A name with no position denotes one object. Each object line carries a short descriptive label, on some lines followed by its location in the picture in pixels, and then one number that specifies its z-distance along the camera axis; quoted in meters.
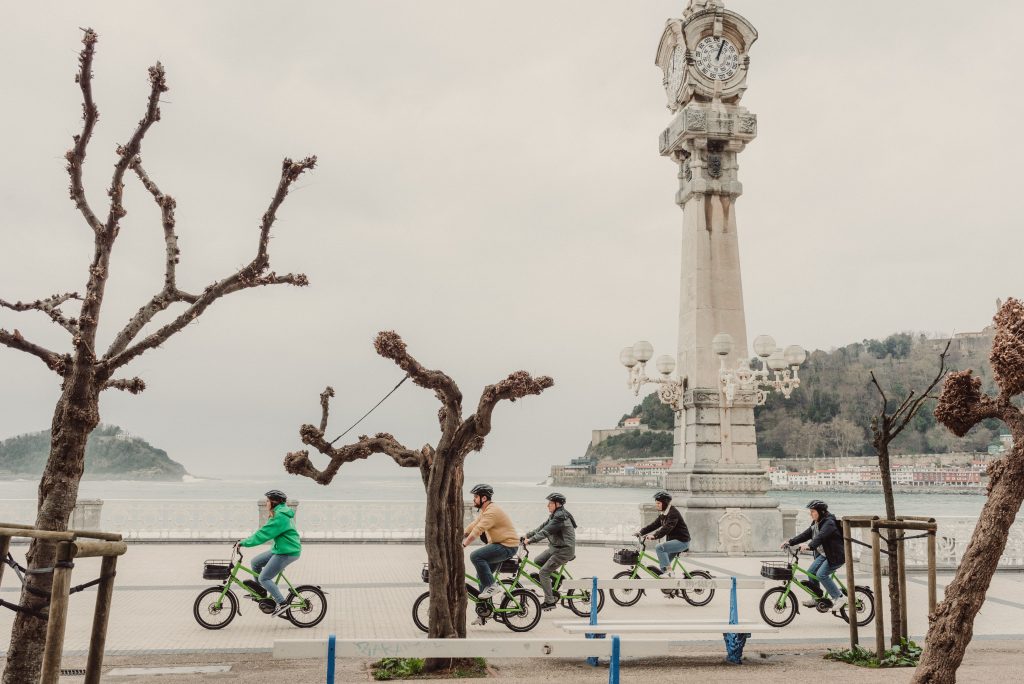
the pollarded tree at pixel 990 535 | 5.00
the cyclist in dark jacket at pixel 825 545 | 10.91
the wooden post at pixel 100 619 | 4.99
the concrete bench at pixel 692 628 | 8.38
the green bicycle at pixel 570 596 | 10.99
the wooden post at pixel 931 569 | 8.20
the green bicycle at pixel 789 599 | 10.76
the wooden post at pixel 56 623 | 4.32
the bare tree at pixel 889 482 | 9.01
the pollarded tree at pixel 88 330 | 6.00
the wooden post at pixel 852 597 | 8.95
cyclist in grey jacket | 10.88
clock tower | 19.94
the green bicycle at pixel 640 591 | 12.46
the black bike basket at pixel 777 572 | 10.63
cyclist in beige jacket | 10.27
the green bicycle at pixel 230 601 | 10.41
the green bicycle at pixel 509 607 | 10.33
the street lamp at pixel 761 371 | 19.56
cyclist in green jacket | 10.38
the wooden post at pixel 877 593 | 8.55
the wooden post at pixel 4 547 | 4.61
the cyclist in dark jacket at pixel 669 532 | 13.23
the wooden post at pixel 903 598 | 8.84
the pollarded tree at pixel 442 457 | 7.97
